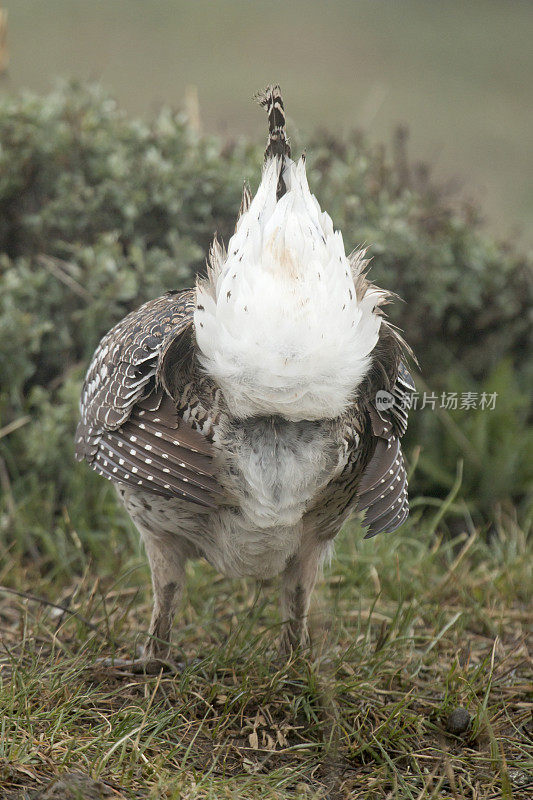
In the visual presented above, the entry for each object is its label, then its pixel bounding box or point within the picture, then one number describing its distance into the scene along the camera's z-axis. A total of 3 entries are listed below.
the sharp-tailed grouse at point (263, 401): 4.94
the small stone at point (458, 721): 6.02
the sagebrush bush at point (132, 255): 9.35
